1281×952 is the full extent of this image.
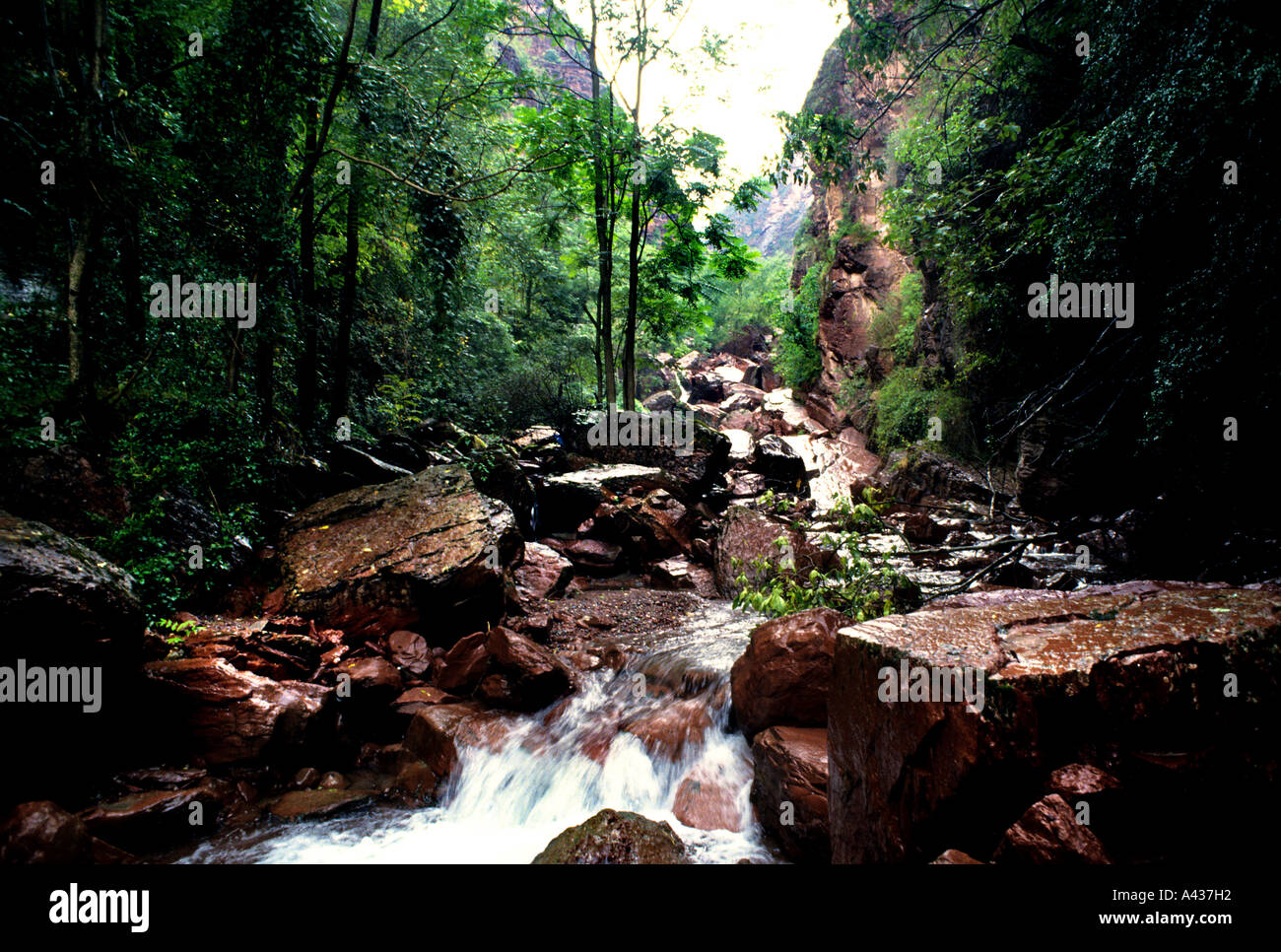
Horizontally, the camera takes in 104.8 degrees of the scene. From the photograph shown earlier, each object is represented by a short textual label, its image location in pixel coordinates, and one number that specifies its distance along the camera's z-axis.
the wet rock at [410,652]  5.14
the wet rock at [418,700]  4.71
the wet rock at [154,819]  3.09
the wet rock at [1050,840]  1.54
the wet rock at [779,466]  14.02
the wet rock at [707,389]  32.00
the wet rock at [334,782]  3.91
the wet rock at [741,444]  16.22
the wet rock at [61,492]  4.32
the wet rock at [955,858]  1.69
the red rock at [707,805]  3.67
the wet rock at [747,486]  13.02
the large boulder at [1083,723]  1.64
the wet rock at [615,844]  2.66
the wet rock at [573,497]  10.55
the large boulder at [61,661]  2.95
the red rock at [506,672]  4.88
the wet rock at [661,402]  26.77
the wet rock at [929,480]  10.54
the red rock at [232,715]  3.79
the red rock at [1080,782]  1.68
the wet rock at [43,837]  2.58
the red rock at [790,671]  3.72
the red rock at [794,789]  3.04
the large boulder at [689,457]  12.74
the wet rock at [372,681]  4.61
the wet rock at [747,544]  7.34
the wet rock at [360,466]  7.79
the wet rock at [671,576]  8.57
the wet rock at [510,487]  9.62
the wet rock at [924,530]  8.08
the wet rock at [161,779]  3.47
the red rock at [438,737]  4.17
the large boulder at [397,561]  5.39
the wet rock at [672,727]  4.30
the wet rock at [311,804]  3.62
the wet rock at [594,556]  9.23
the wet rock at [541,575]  7.42
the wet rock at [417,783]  4.00
